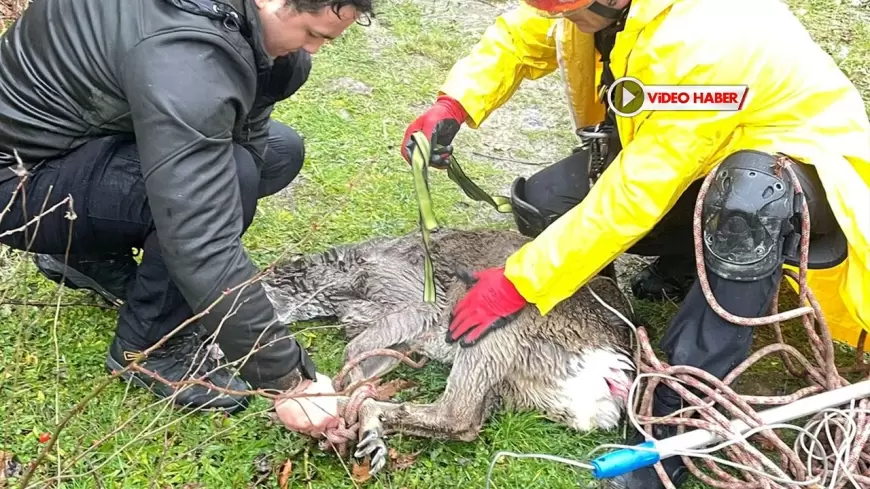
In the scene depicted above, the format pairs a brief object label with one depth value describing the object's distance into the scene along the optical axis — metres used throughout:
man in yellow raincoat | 2.67
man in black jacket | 2.35
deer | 3.12
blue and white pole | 2.54
